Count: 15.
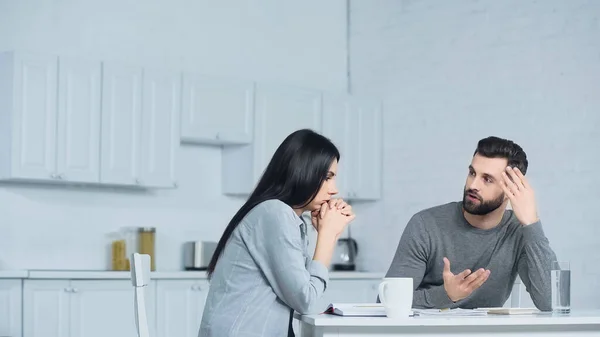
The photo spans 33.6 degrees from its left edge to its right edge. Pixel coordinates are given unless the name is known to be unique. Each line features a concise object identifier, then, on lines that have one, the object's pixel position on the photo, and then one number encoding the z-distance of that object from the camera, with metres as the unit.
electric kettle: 6.56
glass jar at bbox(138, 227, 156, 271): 5.65
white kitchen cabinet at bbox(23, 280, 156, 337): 4.90
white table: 2.45
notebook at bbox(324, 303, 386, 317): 2.56
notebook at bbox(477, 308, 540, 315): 2.76
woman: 2.67
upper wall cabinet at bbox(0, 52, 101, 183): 5.03
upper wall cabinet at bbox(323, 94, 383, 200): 6.36
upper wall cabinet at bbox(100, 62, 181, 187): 5.35
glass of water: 2.82
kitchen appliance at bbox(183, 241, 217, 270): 5.84
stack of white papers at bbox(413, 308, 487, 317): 2.70
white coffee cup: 2.53
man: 3.46
